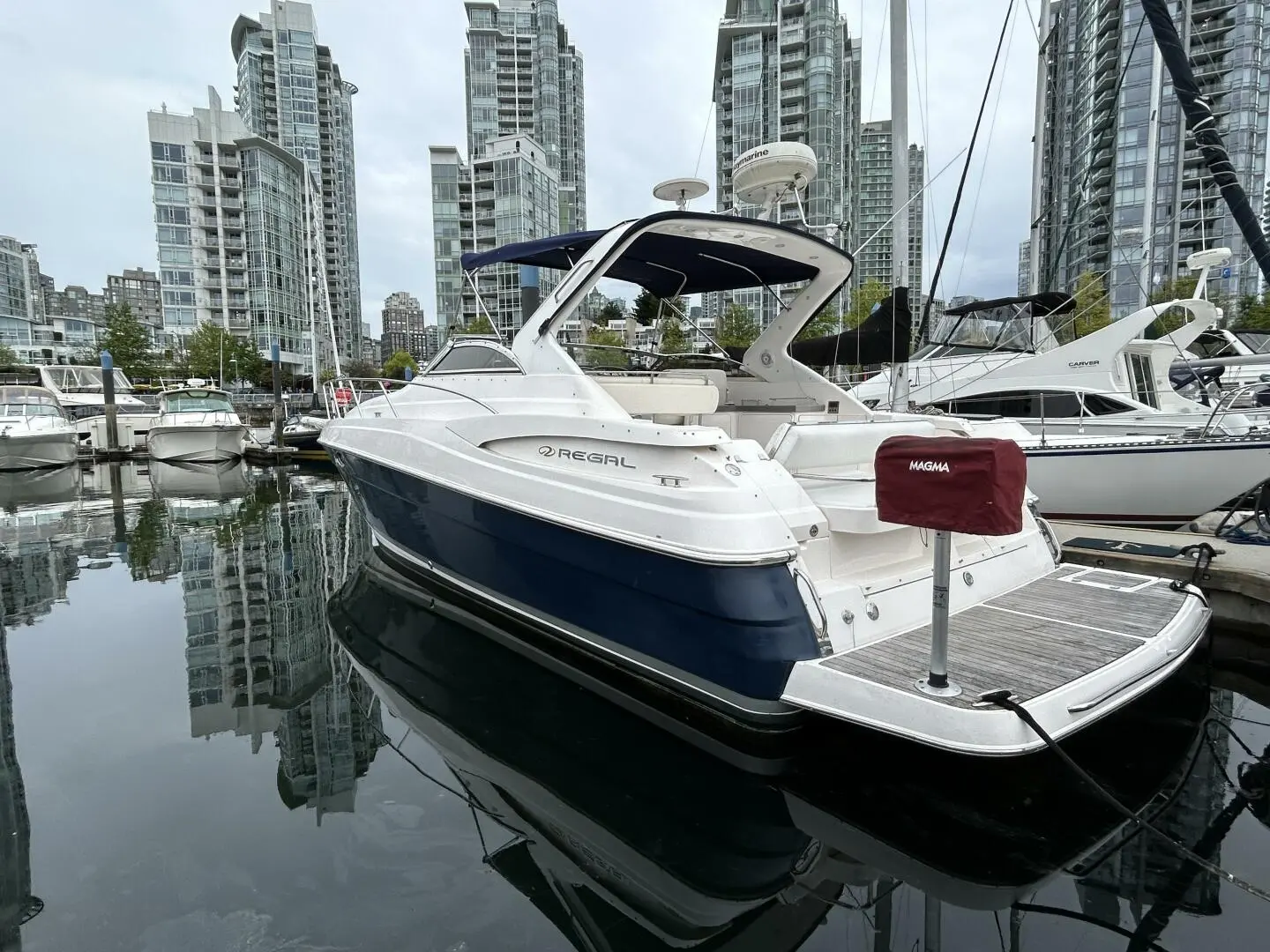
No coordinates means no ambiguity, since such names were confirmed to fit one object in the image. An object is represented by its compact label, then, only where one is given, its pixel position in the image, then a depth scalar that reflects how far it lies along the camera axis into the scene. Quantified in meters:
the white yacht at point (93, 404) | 20.39
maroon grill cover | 2.03
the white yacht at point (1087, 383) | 7.62
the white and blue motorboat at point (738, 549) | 2.53
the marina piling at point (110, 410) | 19.12
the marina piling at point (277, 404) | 18.31
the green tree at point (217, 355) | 37.28
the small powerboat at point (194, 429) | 17.00
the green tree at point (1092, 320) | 19.39
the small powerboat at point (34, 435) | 15.71
